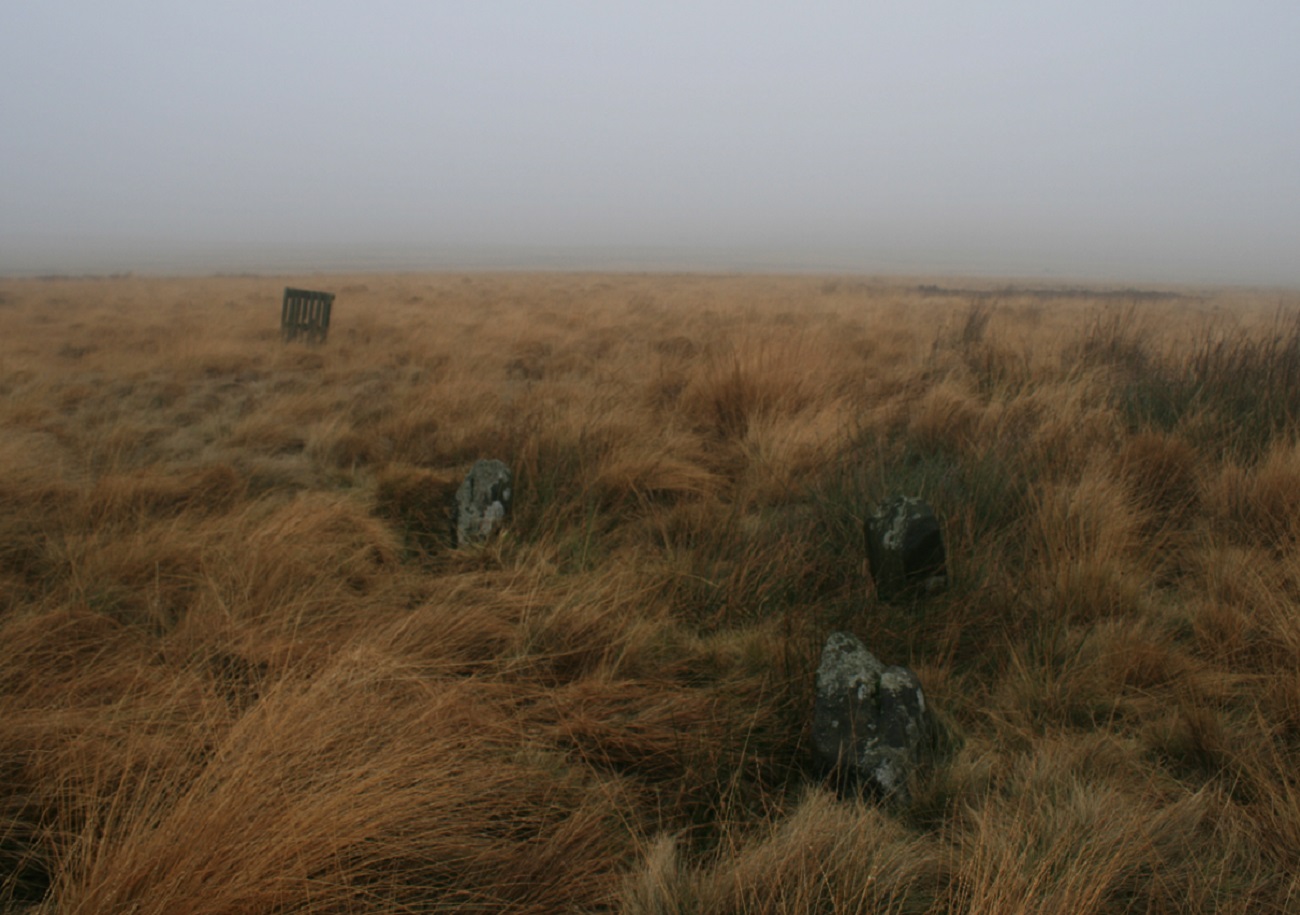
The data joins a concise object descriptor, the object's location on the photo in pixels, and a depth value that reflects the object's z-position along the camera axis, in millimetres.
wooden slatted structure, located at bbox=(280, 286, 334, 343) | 9078
